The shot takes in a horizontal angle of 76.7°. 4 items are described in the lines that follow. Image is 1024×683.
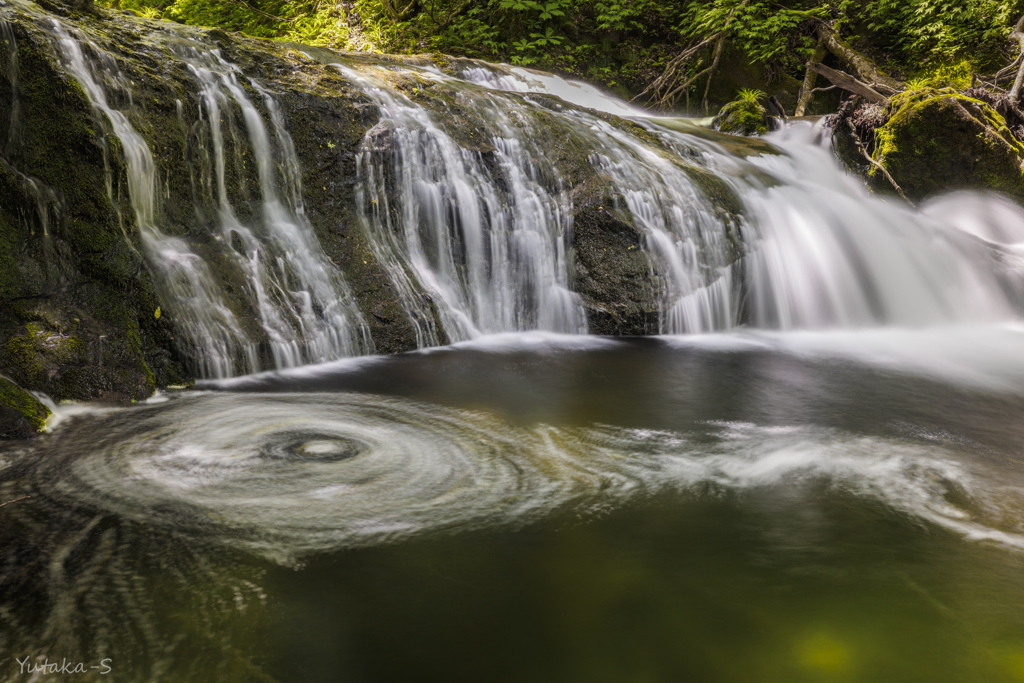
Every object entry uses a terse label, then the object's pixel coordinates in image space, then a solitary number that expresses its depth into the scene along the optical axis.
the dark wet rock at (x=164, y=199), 4.14
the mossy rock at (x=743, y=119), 11.36
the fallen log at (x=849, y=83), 11.68
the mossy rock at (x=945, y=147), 10.20
